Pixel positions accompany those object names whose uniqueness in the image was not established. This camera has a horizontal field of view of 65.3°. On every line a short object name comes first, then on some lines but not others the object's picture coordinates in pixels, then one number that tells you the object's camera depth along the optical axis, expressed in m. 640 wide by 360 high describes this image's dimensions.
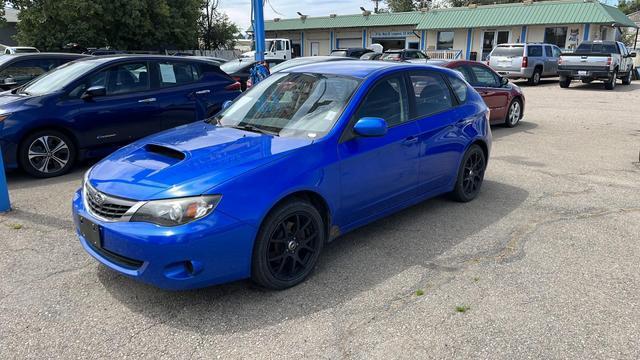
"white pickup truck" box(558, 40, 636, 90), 19.98
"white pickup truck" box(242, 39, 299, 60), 33.71
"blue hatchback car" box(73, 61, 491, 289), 3.19
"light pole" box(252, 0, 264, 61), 11.95
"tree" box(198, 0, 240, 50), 49.50
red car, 10.00
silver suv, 22.00
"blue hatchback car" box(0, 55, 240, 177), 6.74
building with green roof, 32.22
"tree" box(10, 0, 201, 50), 29.98
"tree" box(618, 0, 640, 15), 82.69
